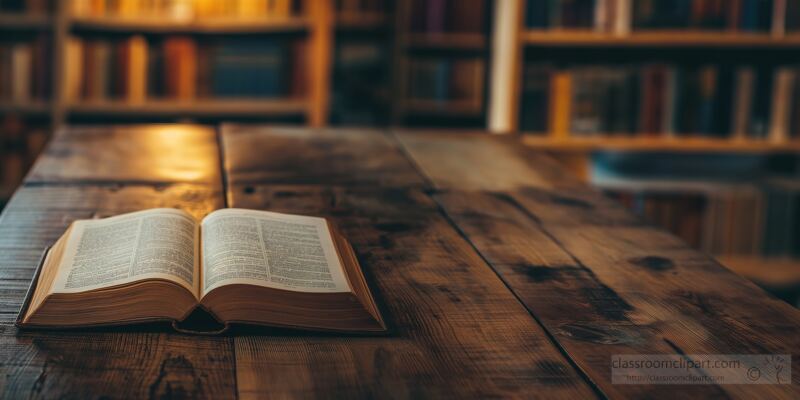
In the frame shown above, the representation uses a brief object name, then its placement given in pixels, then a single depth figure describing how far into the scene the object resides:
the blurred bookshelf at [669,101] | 3.06
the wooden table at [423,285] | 0.90
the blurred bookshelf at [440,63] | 3.49
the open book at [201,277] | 1.01
